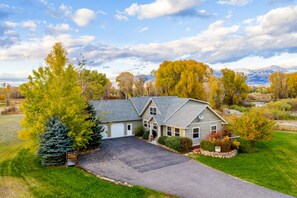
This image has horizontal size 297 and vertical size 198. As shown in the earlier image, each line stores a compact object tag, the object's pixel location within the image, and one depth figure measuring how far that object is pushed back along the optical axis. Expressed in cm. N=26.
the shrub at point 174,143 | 2100
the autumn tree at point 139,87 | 6400
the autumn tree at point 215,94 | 5062
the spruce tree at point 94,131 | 2178
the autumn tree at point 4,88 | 8609
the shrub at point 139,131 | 2795
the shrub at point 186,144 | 2109
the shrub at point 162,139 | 2306
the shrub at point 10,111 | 5600
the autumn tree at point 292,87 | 7238
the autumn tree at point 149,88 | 6072
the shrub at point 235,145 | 2033
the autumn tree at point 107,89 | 6605
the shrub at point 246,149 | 2098
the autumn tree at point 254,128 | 2039
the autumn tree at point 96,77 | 2731
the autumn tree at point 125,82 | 6506
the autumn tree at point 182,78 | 4753
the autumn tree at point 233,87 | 6309
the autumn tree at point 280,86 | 7150
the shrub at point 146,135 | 2621
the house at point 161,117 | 2284
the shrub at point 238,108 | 5261
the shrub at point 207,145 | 1986
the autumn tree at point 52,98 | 1812
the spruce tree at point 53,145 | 1738
